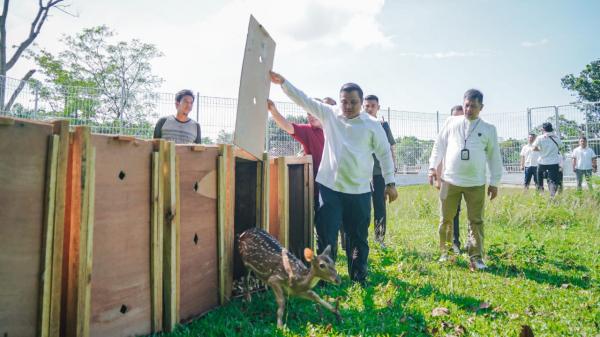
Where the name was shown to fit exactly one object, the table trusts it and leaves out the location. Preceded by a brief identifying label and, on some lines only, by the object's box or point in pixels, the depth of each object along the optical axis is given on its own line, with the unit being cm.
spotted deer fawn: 364
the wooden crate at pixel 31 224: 230
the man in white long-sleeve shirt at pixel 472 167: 569
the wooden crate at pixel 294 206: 488
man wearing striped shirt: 567
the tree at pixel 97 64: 2830
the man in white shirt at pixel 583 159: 1389
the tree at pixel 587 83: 4166
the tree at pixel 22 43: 2245
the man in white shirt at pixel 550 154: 1153
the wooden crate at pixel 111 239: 266
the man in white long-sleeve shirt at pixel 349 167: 468
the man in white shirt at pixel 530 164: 1285
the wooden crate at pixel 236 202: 398
